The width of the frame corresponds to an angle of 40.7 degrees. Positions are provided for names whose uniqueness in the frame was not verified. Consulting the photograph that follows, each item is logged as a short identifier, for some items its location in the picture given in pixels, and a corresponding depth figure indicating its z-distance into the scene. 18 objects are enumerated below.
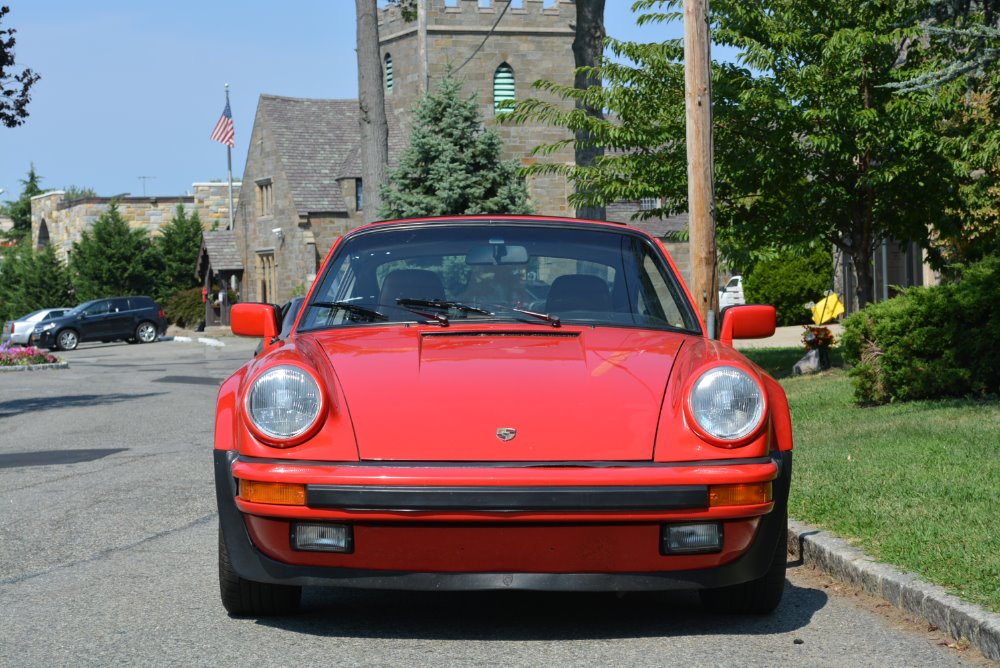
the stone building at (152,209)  72.50
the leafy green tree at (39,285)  61.97
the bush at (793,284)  38.06
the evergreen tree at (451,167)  29.20
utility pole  11.74
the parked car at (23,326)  44.53
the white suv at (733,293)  44.50
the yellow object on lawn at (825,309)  23.33
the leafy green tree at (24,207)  92.06
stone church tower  49.16
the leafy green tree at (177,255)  63.25
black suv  44.34
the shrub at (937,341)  11.96
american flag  54.06
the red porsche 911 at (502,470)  4.62
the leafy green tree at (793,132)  16.06
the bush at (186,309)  59.38
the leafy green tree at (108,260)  60.34
